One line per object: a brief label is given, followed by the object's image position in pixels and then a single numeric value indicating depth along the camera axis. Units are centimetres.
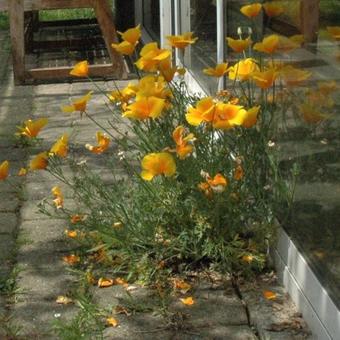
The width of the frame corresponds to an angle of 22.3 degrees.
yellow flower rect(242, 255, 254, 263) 325
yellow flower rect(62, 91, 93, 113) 321
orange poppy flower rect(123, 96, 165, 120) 301
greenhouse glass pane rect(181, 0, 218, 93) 498
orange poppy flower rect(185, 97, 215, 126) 293
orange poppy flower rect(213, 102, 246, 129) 291
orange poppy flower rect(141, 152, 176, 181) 298
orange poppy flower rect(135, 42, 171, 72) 321
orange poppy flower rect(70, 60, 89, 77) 332
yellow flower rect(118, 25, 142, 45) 332
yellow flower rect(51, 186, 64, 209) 338
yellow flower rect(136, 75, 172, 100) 316
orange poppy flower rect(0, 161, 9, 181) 328
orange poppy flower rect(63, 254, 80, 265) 349
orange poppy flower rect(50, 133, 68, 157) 322
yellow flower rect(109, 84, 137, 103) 336
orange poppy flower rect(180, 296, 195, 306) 307
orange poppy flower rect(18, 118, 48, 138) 326
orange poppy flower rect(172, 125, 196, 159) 303
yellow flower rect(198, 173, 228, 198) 305
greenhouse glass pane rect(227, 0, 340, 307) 267
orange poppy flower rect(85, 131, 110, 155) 333
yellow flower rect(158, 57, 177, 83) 329
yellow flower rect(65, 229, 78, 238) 360
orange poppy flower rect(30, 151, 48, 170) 323
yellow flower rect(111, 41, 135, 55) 329
